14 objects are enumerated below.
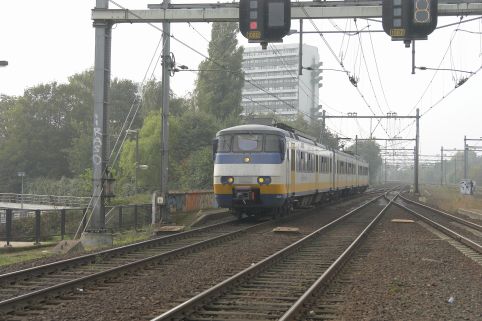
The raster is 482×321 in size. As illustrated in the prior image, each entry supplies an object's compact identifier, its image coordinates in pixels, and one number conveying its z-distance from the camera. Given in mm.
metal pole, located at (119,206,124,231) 21172
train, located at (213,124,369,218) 19781
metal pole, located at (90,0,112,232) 16469
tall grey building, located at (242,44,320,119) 155875
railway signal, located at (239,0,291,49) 14281
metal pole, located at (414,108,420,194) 50094
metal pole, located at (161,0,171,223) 20078
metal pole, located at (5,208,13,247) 17812
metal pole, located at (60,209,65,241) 19356
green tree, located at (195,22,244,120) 56812
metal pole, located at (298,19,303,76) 20547
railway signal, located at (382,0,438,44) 13906
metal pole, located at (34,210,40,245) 18438
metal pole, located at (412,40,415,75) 20783
